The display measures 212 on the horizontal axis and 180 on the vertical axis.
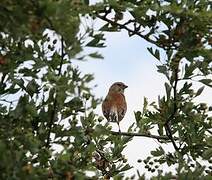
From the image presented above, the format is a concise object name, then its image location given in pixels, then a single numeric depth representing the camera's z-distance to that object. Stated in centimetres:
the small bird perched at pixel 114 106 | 1530
